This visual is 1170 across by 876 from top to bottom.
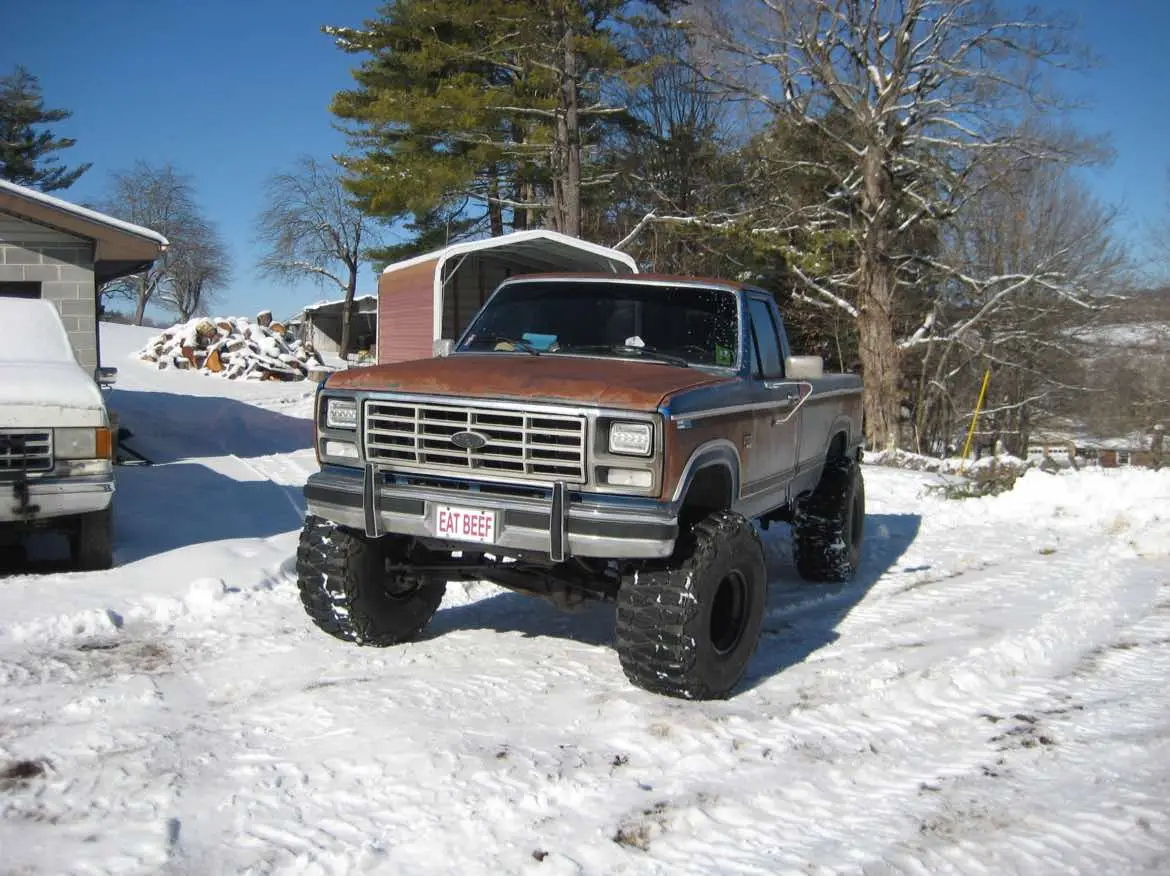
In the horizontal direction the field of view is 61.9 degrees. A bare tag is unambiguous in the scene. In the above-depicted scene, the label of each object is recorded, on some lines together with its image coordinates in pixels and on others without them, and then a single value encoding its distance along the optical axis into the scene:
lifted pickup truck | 4.29
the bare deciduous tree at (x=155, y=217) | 61.75
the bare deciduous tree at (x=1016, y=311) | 25.61
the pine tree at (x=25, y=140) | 41.38
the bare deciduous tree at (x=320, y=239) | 50.81
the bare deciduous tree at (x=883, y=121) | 21.45
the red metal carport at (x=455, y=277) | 15.78
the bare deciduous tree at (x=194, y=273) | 63.84
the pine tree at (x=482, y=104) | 20.22
